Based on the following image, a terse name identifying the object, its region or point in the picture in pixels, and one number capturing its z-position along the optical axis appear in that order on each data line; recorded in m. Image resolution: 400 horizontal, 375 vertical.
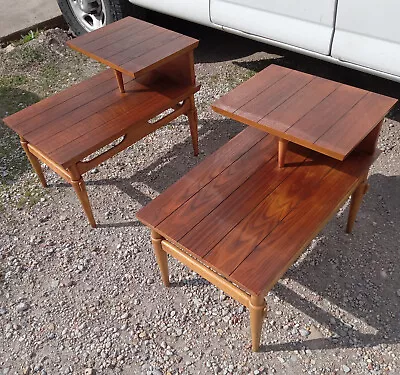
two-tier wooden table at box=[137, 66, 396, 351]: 1.77
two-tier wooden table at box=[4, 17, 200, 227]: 2.45
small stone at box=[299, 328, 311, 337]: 2.08
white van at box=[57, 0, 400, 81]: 2.60
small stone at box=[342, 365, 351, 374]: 1.93
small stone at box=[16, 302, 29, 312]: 2.29
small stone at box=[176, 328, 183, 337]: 2.13
